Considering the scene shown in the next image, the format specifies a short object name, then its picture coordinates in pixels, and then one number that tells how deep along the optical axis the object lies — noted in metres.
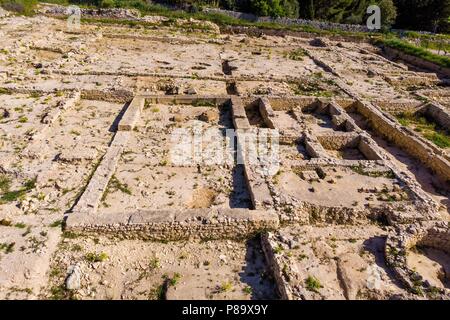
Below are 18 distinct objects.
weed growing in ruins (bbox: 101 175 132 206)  8.68
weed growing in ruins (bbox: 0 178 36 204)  8.09
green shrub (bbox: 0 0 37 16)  26.58
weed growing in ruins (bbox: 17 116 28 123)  11.50
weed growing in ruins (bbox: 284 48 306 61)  21.45
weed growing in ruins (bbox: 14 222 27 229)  7.20
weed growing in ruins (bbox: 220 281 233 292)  6.53
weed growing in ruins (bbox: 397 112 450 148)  12.73
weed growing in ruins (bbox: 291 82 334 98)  15.46
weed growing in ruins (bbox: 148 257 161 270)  6.94
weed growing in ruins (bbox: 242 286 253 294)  6.57
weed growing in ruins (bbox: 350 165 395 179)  9.93
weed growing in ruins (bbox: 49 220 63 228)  7.28
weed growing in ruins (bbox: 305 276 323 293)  6.34
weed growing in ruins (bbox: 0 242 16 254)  6.65
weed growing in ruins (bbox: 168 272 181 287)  6.58
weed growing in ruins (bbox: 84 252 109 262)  6.88
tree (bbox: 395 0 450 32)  35.59
